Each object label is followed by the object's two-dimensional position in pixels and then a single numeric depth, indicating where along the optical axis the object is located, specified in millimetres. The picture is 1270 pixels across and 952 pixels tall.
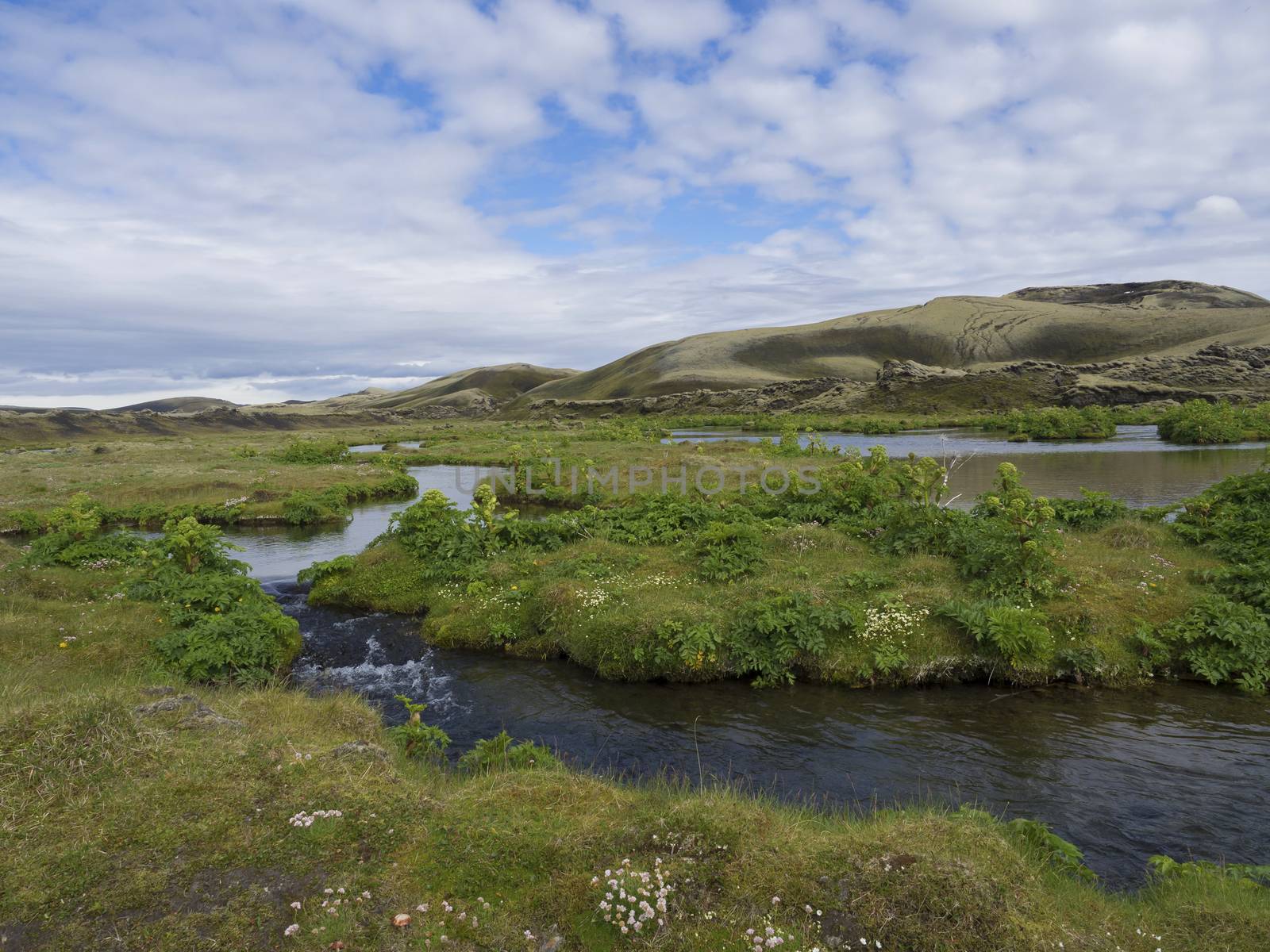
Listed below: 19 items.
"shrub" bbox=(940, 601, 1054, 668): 13172
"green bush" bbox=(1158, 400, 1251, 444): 55500
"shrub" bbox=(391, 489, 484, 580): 19484
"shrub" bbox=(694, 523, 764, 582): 17141
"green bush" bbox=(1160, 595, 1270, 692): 12828
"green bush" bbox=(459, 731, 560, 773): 8969
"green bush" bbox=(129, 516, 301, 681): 13008
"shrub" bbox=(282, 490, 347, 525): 32625
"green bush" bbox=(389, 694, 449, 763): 9969
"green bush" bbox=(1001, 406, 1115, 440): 67312
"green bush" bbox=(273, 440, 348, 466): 52656
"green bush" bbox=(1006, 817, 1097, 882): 7172
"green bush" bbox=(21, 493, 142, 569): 18375
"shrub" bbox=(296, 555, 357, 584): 20375
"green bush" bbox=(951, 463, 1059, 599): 14711
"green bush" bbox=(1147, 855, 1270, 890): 6691
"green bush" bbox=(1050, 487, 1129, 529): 20312
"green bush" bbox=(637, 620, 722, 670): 13867
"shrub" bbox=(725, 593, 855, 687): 13742
